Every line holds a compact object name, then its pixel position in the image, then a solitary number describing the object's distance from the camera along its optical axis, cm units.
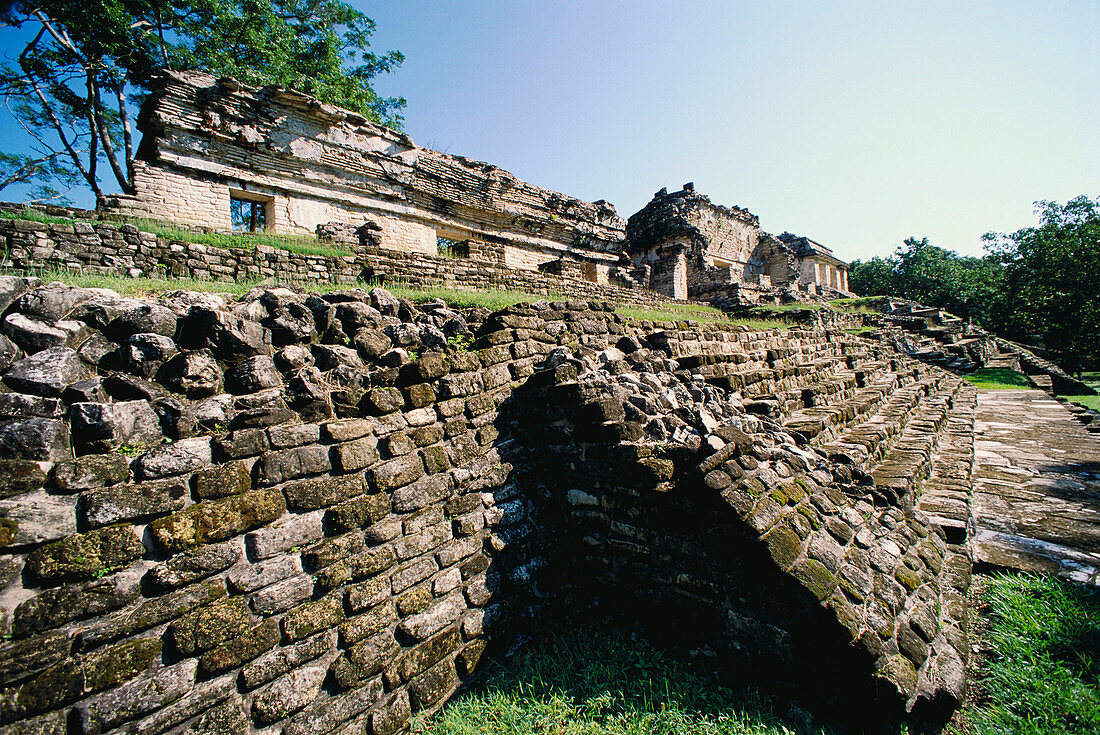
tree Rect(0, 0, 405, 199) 1390
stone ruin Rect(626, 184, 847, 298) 1828
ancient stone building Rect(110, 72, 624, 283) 905
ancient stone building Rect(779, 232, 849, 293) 2659
